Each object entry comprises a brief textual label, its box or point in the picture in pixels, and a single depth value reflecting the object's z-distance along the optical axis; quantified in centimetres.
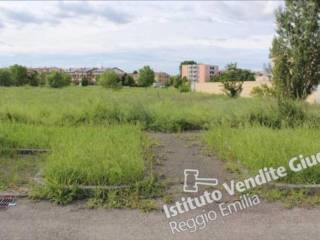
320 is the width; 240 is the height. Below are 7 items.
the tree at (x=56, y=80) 4052
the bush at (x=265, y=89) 1415
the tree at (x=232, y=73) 2286
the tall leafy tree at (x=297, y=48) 1367
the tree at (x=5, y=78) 4329
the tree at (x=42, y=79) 4412
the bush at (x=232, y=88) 2251
